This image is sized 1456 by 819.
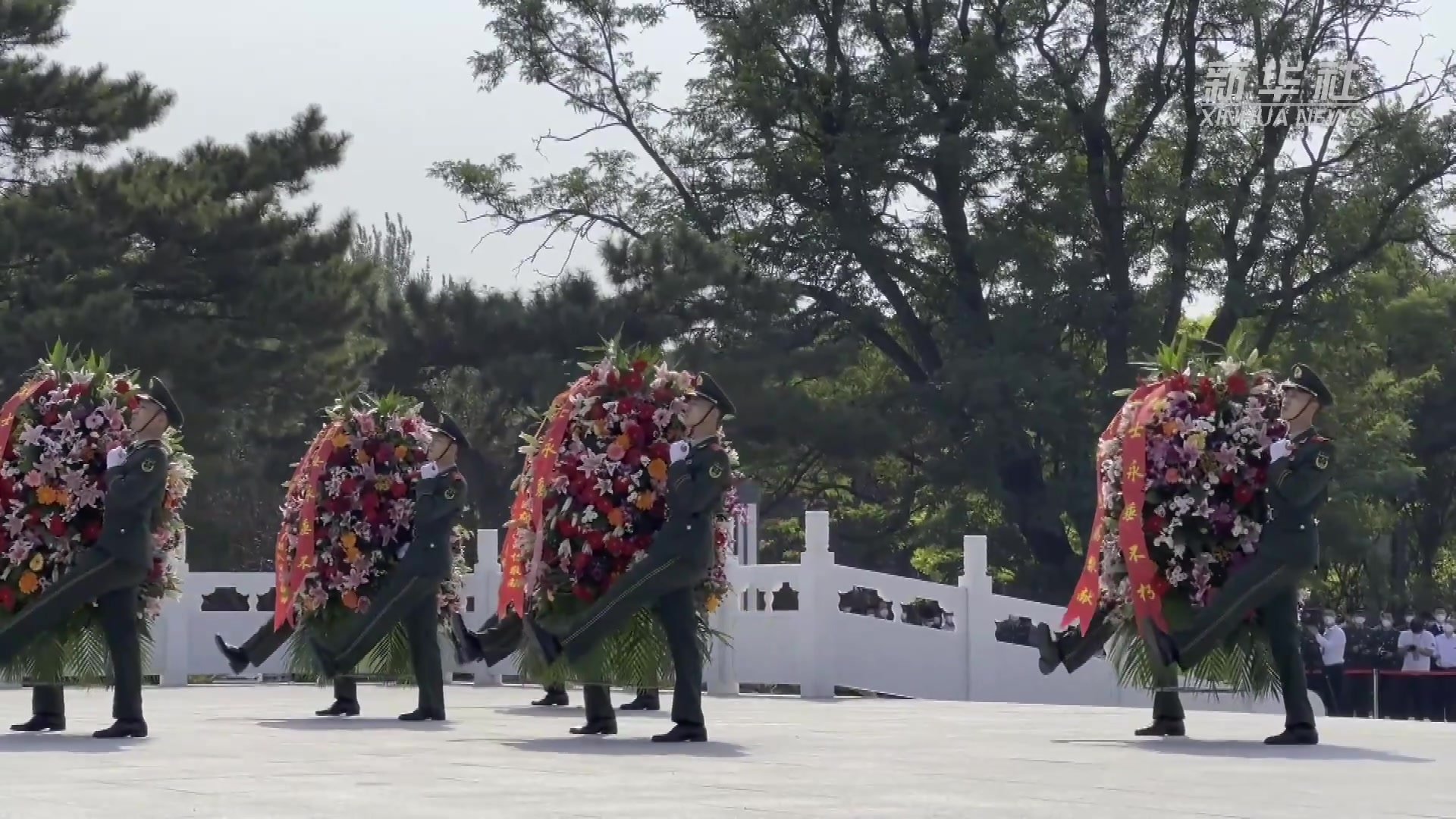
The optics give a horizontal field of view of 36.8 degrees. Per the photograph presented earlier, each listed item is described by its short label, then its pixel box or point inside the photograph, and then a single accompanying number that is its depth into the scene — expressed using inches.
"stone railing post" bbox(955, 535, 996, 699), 824.9
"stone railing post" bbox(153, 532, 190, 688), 896.3
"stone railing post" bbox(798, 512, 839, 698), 788.6
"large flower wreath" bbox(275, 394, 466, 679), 615.5
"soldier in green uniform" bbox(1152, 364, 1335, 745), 468.4
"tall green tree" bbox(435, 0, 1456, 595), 1363.2
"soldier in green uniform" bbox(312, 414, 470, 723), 559.2
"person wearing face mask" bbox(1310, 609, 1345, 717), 917.2
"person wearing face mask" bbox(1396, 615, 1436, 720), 900.6
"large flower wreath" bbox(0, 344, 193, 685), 494.3
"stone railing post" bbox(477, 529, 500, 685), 880.3
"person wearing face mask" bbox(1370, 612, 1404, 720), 914.7
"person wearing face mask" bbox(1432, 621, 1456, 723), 889.5
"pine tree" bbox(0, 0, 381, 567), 1167.0
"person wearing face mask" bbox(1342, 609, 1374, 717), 924.0
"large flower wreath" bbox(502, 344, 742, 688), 483.8
